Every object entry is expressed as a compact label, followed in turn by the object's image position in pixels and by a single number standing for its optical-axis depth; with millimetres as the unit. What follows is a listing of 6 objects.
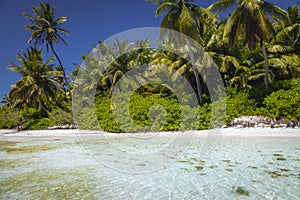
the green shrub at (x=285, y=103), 11055
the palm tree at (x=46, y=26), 22719
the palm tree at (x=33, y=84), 21484
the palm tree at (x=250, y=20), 13297
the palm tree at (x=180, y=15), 14945
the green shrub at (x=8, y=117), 20219
